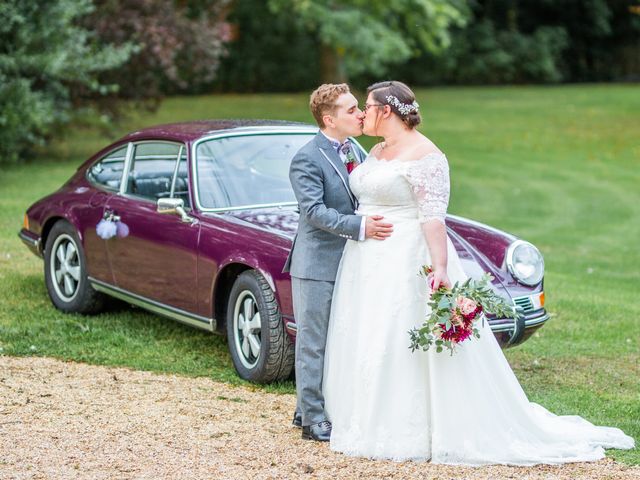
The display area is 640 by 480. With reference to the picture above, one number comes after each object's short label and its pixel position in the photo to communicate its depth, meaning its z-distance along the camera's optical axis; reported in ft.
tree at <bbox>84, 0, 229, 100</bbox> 61.31
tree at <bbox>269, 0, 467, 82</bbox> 87.04
